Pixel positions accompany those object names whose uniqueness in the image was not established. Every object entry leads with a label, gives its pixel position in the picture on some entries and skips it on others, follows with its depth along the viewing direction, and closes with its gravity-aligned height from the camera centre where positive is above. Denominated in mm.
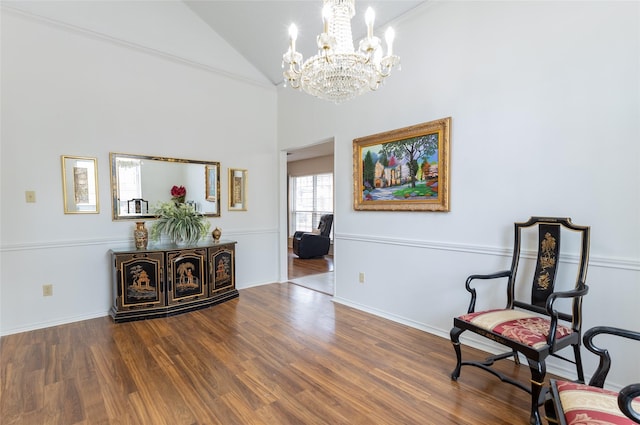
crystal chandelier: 1905 +927
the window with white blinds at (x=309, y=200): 7905 +33
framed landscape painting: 2852 +335
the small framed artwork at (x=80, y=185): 3238 +194
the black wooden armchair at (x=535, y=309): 1732 -779
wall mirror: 3566 +245
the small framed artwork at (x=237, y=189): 4508 +188
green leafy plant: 3702 -273
